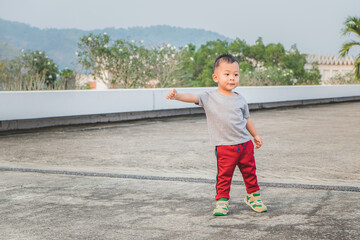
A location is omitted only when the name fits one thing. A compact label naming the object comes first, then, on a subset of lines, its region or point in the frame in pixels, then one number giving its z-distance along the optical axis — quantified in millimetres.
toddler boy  4230
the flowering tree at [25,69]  14945
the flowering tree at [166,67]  20562
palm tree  32531
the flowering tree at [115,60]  19719
